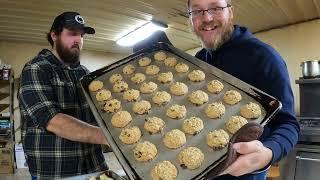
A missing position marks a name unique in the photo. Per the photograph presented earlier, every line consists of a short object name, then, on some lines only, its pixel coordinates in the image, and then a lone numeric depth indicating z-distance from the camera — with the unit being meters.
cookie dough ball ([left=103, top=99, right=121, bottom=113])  1.43
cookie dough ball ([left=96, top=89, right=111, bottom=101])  1.49
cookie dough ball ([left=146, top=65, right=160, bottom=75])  1.65
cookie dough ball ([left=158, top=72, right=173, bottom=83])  1.56
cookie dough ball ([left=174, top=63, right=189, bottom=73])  1.56
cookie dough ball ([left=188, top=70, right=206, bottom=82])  1.47
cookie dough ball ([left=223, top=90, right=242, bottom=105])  1.29
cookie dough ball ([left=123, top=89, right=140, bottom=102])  1.50
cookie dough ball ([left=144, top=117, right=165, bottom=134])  1.28
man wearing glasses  0.96
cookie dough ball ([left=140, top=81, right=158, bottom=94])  1.53
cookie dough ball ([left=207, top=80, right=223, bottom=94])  1.37
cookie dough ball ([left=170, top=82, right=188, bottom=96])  1.45
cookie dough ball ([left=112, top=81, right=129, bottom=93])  1.57
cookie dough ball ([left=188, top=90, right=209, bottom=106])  1.37
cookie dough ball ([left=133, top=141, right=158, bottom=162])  1.15
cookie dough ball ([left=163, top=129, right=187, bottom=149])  1.19
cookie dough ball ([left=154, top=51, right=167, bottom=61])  1.71
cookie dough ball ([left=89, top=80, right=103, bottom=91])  1.57
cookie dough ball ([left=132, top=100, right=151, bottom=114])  1.42
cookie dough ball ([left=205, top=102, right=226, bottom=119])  1.26
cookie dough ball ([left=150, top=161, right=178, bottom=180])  1.03
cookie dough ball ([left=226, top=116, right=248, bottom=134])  1.15
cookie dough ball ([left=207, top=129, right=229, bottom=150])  1.10
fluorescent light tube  5.54
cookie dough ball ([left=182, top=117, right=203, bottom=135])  1.22
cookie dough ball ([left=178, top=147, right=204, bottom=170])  1.07
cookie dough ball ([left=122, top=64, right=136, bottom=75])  1.69
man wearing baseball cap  1.65
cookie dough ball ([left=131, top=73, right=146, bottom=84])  1.60
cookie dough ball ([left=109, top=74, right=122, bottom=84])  1.63
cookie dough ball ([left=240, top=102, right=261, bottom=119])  1.18
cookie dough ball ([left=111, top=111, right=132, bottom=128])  1.35
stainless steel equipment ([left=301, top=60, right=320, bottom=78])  4.11
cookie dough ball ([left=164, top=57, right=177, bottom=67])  1.66
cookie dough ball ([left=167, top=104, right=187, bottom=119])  1.33
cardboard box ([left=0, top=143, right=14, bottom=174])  6.38
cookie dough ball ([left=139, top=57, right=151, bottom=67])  1.74
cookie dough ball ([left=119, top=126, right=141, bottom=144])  1.24
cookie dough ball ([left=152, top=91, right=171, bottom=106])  1.43
